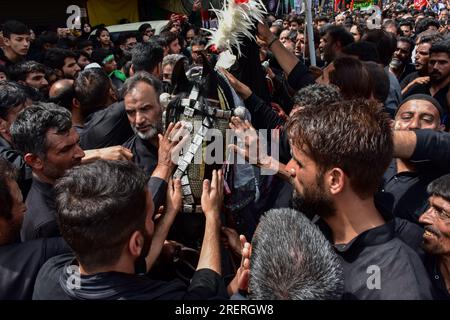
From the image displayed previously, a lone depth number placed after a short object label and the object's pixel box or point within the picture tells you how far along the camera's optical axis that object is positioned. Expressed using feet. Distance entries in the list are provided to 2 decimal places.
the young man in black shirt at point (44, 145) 6.69
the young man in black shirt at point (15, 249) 5.16
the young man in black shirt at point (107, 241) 4.44
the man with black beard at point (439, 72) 12.91
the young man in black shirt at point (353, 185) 4.39
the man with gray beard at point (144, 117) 8.11
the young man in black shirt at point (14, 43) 15.87
